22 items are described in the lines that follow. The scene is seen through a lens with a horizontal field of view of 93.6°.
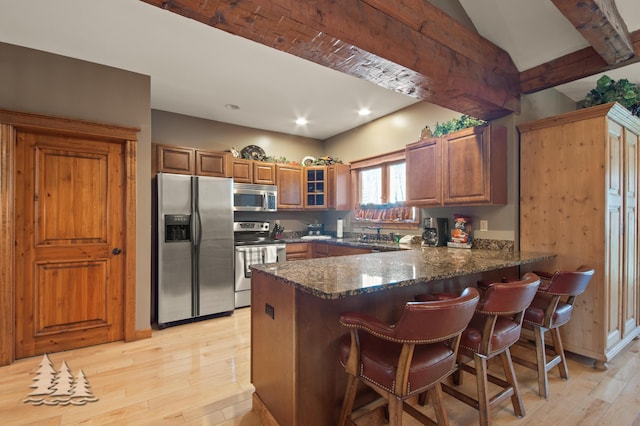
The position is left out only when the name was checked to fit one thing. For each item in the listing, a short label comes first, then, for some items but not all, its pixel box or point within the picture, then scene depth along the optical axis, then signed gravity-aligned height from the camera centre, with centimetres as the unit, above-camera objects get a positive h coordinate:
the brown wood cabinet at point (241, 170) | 449 +66
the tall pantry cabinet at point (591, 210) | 247 +3
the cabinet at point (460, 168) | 291 +47
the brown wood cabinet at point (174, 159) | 381 +71
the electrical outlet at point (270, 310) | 175 -58
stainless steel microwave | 450 +25
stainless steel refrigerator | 356 -43
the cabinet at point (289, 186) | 499 +47
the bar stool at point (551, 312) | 204 -70
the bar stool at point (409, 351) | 123 -65
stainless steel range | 416 -54
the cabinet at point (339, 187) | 505 +45
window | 428 +34
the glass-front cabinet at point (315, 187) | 515 +46
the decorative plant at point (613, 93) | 266 +108
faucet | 461 -27
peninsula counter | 156 -60
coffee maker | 348 -22
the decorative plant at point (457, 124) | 325 +99
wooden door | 276 -28
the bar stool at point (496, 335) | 159 -69
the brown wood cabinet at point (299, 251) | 464 -59
